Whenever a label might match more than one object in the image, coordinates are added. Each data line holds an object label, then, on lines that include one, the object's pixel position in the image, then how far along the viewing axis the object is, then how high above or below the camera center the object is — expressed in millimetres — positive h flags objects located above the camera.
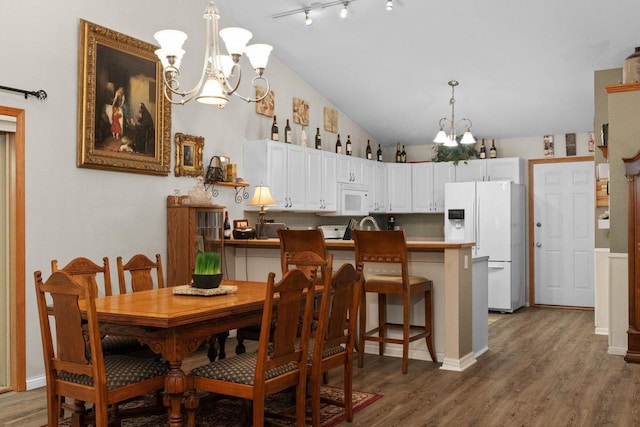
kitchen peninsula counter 4809 -647
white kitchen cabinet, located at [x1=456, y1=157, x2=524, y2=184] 8352 +648
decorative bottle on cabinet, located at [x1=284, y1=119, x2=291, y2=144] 6930 +954
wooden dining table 2756 -493
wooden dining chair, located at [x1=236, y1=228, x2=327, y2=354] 4816 -203
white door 8227 -226
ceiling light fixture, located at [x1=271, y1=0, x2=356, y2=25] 5648 +1983
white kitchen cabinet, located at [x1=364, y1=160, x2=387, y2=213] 8508 +471
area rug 3517 -1169
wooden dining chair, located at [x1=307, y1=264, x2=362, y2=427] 3178 -638
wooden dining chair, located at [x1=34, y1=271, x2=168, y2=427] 2652 -674
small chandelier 6363 +845
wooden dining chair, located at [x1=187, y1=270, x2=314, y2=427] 2785 -700
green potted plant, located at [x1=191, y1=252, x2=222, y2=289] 3436 -295
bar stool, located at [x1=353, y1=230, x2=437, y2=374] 4664 -532
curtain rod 4247 +892
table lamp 6004 +166
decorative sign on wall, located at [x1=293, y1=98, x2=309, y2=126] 7241 +1266
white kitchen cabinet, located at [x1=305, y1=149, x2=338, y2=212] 7020 +425
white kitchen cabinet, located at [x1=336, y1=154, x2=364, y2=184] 7665 +620
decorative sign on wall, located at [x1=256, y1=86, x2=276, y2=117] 6656 +1248
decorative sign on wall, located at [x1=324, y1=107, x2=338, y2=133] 7879 +1266
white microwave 7675 +227
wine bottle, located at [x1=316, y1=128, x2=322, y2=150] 7538 +949
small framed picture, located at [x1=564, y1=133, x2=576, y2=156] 8281 +973
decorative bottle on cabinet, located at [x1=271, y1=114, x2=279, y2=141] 6715 +939
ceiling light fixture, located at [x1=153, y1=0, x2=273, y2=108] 3400 +944
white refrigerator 7941 -148
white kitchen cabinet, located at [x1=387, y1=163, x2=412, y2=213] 9055 +371
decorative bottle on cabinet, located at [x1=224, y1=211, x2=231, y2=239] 6020 -88
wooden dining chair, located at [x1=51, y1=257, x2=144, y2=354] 3551 -702
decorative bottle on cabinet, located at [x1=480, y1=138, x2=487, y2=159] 8633 +908
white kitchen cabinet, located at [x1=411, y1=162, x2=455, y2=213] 8828 +486
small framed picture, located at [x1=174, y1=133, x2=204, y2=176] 5672 +596
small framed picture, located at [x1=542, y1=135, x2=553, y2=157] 8430 +979
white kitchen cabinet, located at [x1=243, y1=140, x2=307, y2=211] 6344 +509
